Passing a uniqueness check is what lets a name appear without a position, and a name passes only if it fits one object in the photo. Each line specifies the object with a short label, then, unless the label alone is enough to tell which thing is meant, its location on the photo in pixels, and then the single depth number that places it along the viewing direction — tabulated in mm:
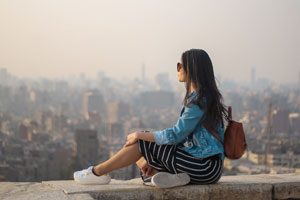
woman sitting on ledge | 3174
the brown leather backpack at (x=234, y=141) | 3270
